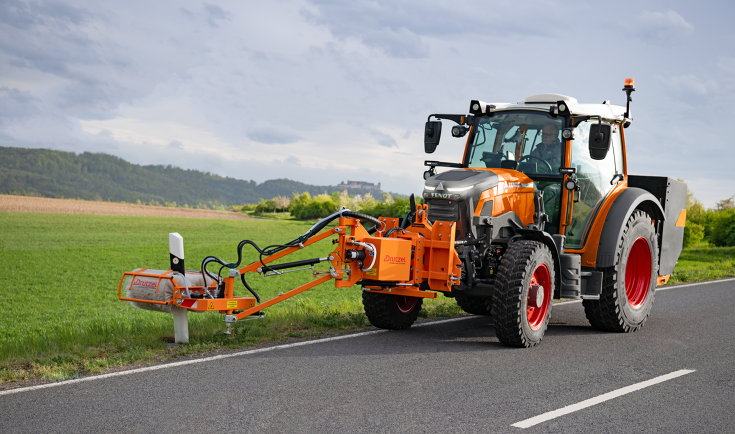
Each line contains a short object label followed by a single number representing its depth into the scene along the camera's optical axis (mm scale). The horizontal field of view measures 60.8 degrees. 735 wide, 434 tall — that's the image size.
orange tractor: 6926
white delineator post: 6621
